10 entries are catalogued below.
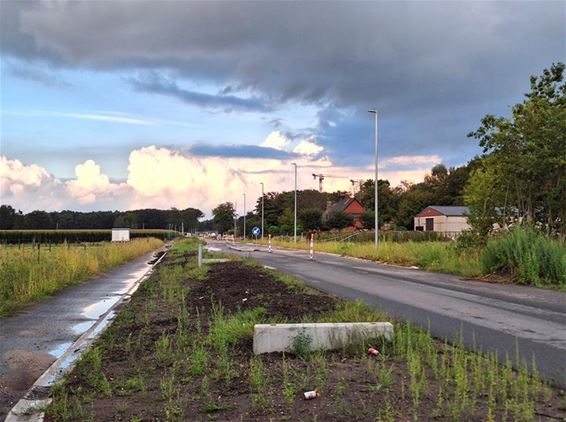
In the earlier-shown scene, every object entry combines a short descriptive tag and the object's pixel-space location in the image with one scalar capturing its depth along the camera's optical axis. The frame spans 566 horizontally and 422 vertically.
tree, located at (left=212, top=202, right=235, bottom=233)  148.38
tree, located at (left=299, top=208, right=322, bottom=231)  87.19
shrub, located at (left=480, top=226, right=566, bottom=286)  16.47
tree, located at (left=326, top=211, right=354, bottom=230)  86.50
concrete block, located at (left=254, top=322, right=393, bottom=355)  6.73
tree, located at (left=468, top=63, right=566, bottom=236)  18.69
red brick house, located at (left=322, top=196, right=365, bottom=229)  110.88
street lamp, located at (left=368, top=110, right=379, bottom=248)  31.83
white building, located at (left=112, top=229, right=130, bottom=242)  64.12
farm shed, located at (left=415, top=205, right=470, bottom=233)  76.75
